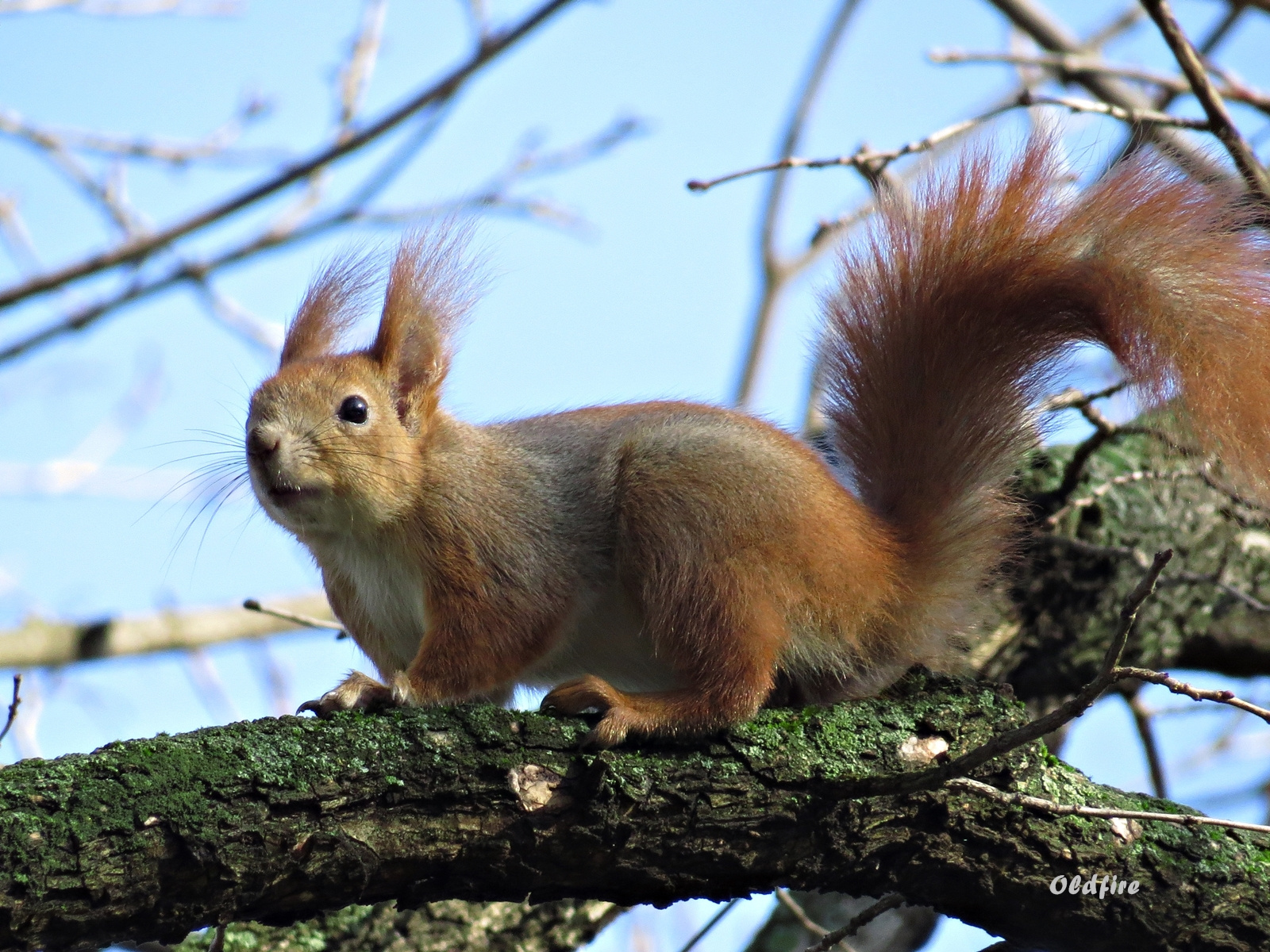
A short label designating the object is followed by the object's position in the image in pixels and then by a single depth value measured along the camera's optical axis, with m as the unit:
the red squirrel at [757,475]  5.38
